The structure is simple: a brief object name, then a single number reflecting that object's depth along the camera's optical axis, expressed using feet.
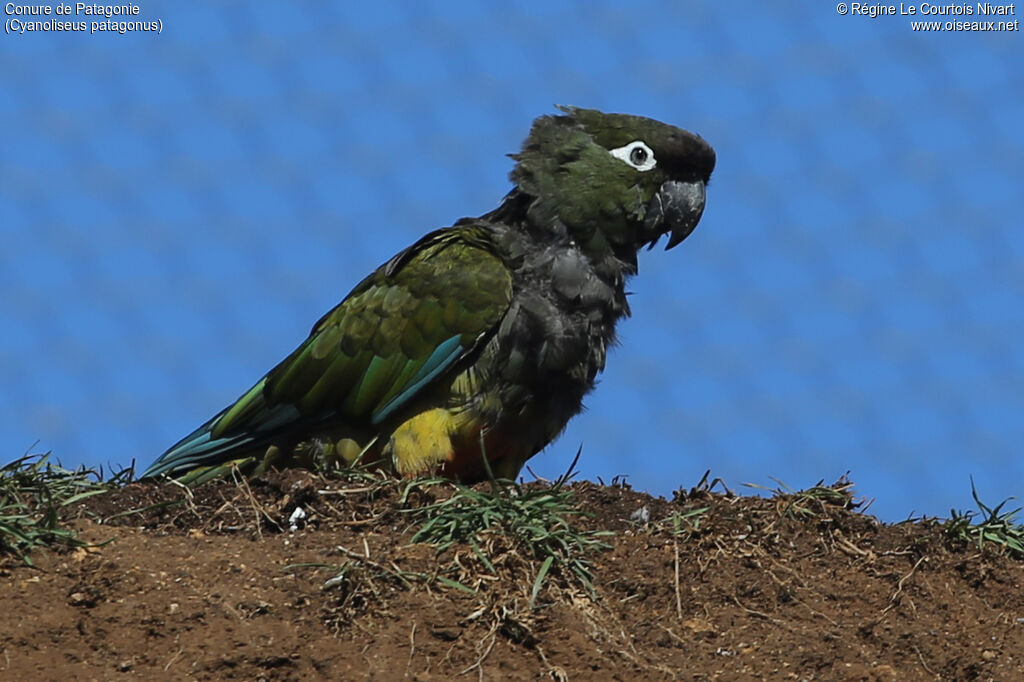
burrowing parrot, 34.91
